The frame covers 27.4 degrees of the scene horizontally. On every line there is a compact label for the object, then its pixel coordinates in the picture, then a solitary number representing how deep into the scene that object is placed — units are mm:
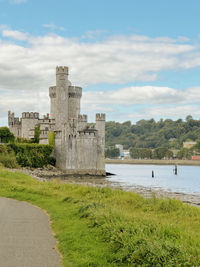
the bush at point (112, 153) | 186750
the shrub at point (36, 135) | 60688
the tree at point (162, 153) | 162338
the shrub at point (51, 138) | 58156
